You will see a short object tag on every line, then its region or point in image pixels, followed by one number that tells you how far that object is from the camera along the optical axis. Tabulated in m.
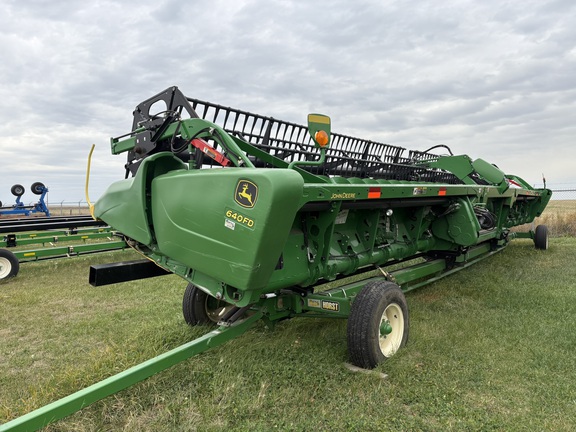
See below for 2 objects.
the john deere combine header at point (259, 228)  2.26
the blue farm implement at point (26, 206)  16.23
